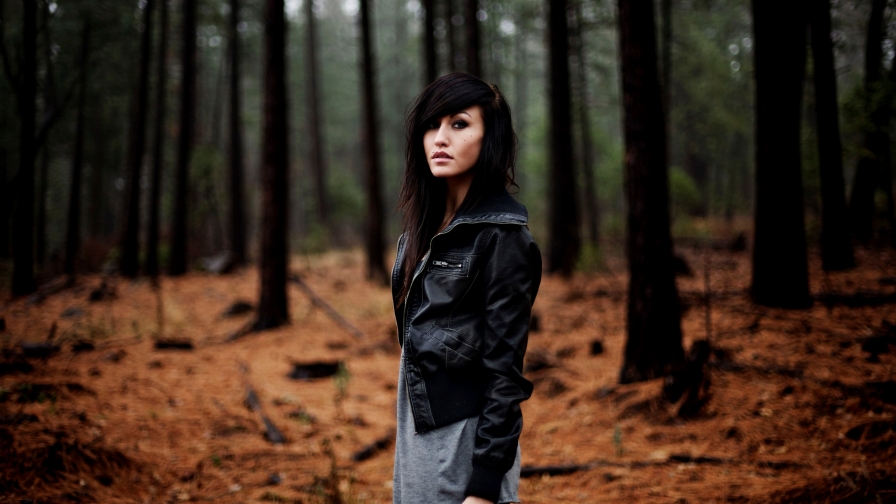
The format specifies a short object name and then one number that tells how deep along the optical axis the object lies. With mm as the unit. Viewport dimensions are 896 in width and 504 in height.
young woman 1721
